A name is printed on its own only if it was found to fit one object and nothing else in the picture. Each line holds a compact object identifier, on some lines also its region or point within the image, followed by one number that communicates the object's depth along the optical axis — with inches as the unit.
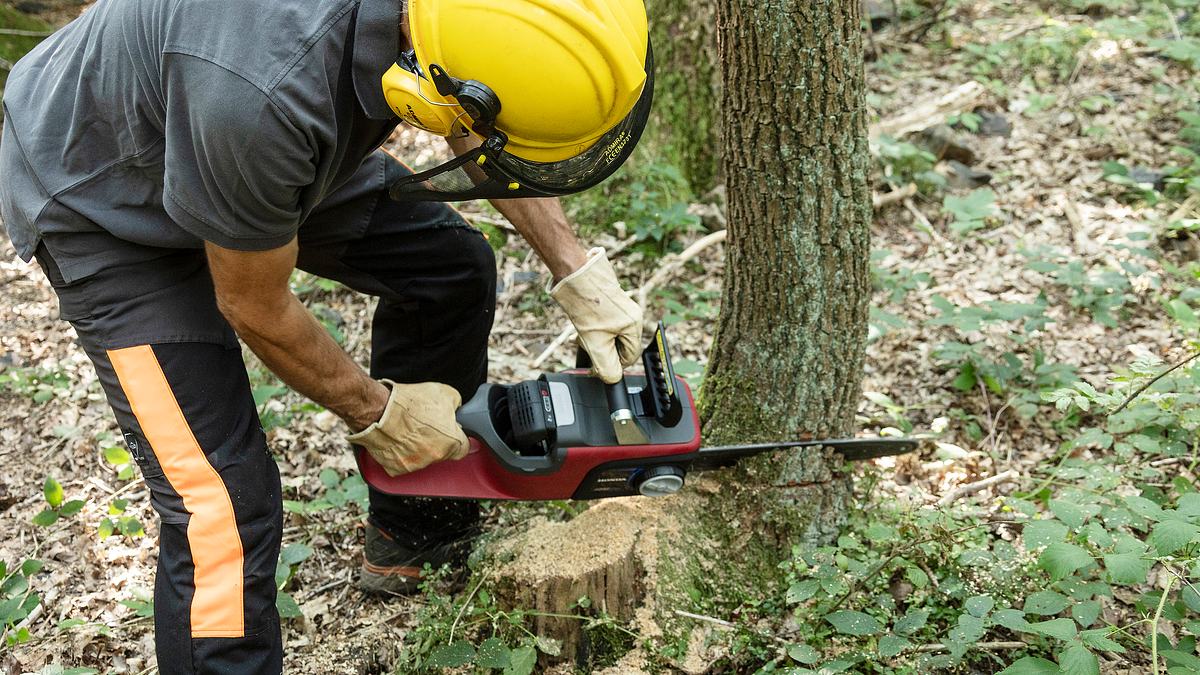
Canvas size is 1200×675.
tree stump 102.6
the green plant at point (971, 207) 166.9
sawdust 103.1
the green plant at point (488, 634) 96.5
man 69.1
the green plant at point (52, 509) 114.0
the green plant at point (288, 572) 102.5
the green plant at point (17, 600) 96.7
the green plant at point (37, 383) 155.2
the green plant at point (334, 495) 123.4
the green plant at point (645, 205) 179.3
